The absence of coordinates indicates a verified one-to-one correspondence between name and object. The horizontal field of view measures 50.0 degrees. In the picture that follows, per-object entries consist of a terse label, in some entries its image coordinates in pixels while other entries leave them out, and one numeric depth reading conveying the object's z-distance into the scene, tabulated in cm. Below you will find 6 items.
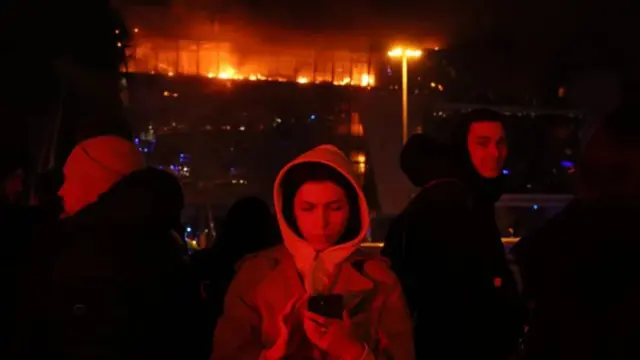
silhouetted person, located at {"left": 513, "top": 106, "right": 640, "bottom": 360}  157
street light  914
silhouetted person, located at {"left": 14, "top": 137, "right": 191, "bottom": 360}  197
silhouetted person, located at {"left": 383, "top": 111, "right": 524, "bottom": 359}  279
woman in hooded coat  203
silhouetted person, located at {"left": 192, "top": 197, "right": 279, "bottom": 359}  353
